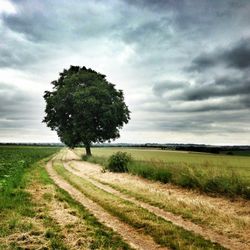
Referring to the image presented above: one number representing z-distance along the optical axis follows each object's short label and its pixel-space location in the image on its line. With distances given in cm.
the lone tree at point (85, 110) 3877
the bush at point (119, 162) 2197
